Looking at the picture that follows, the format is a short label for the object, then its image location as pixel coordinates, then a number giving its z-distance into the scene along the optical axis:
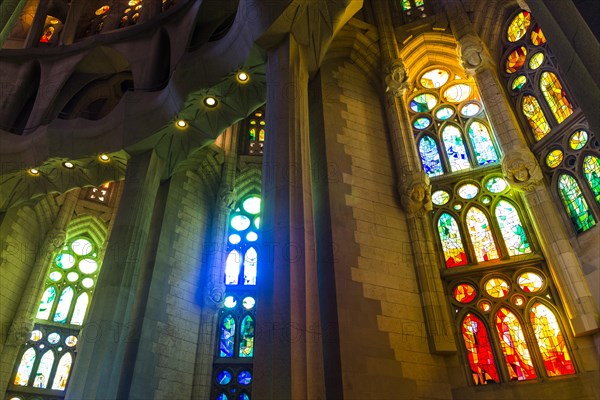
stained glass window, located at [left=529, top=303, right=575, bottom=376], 7.80
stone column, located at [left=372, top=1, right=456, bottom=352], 7.86
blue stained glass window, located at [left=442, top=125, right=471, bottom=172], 10.87
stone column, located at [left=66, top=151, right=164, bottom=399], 7.75
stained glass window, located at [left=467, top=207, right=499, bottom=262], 9.50
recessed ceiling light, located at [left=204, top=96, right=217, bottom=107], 9.95
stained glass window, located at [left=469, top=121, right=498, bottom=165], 10.63
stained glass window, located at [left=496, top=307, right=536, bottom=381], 8.07
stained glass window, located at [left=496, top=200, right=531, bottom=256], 9.26
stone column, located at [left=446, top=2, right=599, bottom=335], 7.34
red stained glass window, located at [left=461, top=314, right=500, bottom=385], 8.20
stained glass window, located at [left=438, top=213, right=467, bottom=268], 9.64
